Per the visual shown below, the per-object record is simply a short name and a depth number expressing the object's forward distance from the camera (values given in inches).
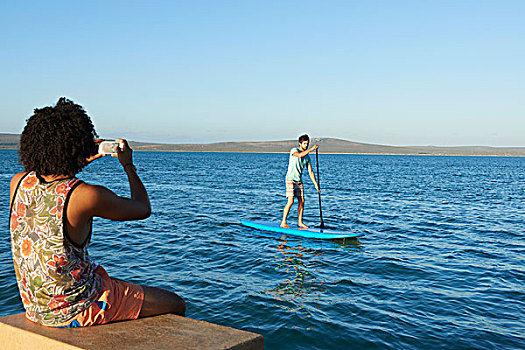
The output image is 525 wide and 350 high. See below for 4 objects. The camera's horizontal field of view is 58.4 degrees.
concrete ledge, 131.6
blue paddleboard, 501.0
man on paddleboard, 517.7
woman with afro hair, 127.2
